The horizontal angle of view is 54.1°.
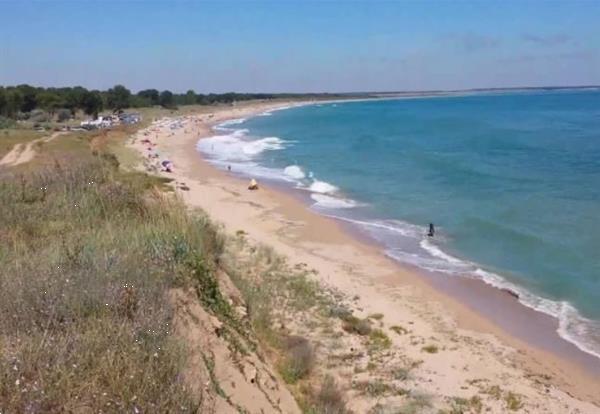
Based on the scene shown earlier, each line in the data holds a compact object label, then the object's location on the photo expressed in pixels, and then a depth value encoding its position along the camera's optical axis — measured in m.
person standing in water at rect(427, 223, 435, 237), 26.28
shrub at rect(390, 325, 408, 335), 15.08
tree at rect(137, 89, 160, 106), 171.27
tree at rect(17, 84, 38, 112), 90.96
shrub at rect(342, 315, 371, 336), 14.55
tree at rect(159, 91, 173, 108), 173.70
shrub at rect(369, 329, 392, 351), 13.78
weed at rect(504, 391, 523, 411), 11.37
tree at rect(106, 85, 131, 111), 125.45
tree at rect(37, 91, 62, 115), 91.79
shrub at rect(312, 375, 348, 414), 8.74
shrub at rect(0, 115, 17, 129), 66.61
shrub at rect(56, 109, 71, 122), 88.69
